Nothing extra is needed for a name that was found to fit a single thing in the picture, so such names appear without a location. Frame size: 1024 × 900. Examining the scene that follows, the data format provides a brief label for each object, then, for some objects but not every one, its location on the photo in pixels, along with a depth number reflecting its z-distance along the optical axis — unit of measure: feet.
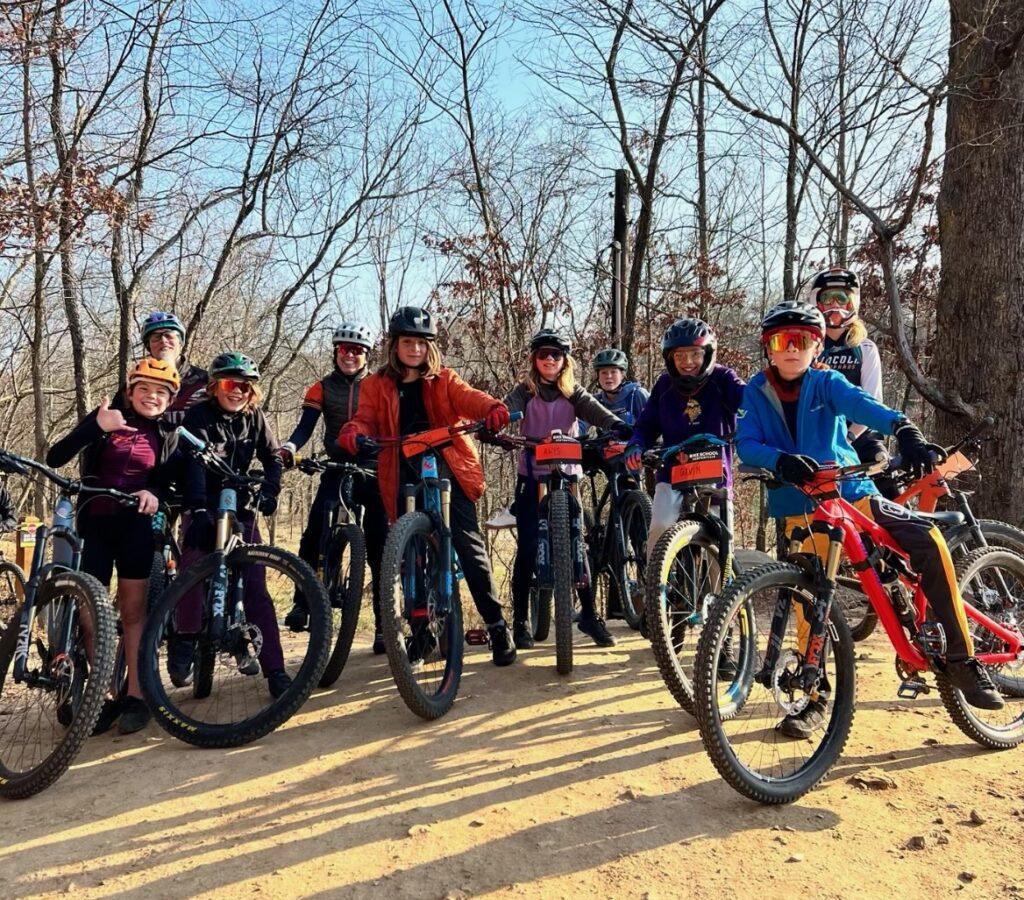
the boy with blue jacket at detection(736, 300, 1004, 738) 9.32
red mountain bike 8.34
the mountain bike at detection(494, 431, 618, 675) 12.95
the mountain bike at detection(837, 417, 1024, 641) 11.04
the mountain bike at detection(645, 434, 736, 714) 10.25
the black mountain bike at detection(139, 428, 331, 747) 10.48
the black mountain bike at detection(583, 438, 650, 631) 15.40
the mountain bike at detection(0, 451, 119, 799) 9.36
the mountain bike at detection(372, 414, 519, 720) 10.78
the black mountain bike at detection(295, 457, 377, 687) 13.26
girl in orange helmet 11.60
